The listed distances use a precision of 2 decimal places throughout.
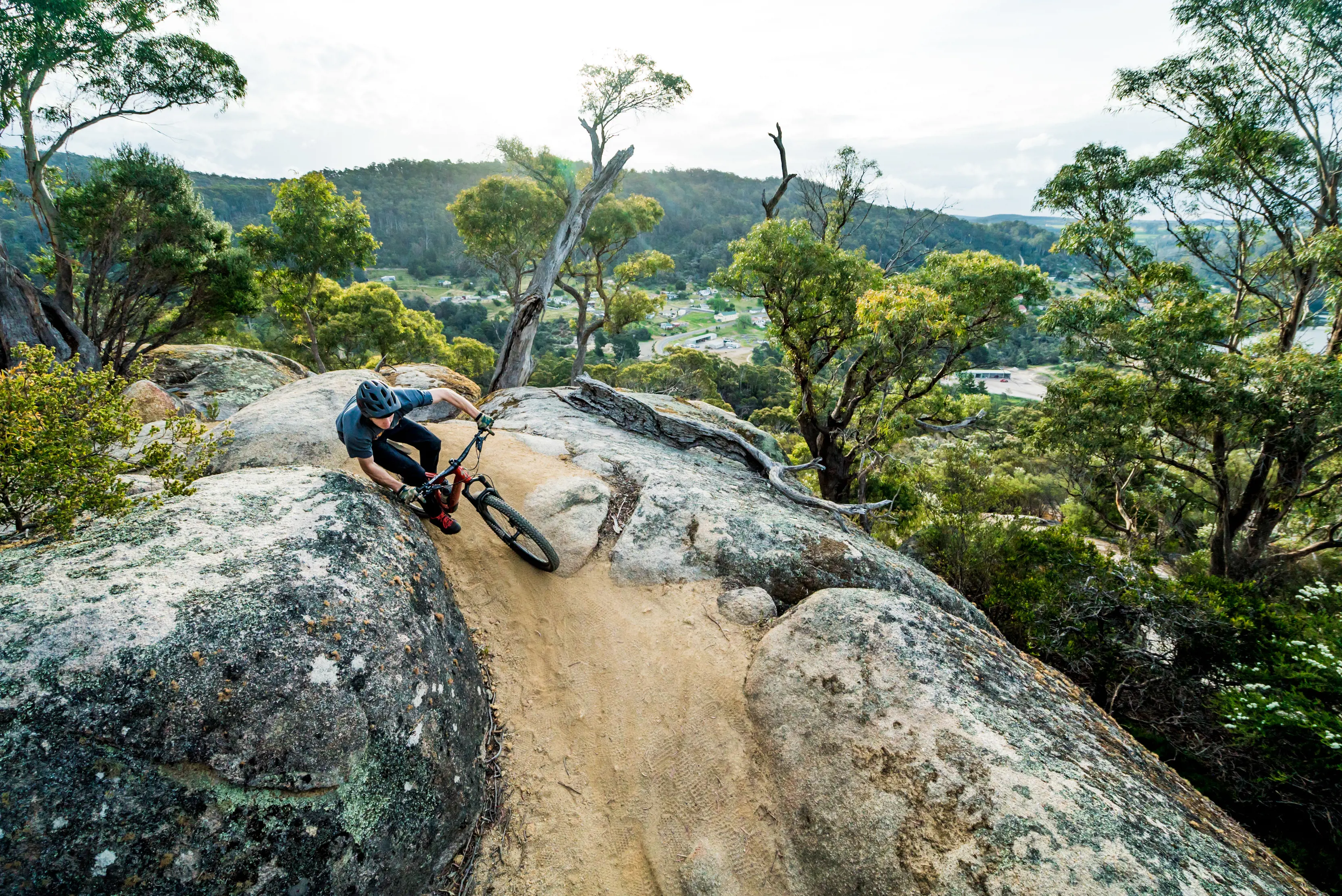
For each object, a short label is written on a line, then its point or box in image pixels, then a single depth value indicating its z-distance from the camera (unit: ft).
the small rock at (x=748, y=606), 21.98
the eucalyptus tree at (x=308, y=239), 65.72
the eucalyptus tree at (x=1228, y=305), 39.34
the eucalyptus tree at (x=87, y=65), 40.11
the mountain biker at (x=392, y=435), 20.57
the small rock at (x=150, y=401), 36.55
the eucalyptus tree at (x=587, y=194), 61.31
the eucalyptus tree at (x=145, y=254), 48.75
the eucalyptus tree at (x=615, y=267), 81.66
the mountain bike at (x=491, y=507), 23.30
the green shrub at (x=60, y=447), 14.96
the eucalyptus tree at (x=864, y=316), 42.32
